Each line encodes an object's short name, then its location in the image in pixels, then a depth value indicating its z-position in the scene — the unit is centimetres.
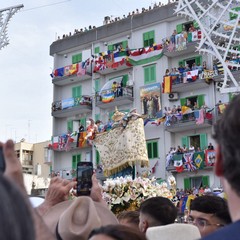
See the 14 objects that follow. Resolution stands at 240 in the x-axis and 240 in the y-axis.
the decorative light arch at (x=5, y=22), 1761
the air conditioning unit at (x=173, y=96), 2845
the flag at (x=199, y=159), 2622
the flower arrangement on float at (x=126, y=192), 845
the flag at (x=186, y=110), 2744
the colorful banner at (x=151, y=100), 2886
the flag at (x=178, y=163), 2686
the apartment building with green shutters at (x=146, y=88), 2731
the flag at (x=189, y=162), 2655
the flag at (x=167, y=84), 2817
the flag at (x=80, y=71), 3267
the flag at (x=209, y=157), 2566
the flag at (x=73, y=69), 3314
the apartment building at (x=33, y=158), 5306
